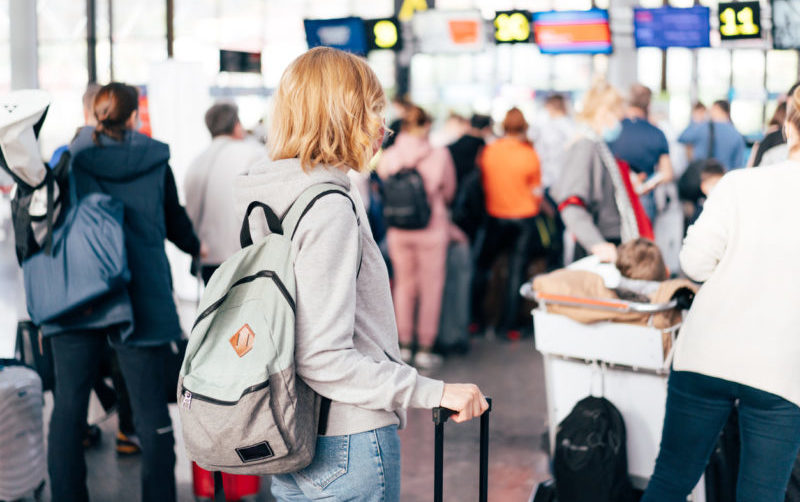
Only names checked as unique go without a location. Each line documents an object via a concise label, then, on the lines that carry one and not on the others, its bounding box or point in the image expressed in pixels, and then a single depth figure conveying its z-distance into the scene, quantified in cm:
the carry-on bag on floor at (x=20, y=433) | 366
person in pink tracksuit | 629
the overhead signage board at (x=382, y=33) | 1055
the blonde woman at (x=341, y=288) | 167
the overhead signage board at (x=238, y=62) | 820
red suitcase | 395
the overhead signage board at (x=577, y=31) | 1124
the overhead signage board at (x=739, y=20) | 1094
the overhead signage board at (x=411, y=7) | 1213
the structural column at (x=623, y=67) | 2083
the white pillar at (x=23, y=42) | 880
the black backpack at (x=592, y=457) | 342
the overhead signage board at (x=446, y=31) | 1087
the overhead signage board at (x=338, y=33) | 977
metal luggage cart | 345
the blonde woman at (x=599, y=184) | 419
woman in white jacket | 246
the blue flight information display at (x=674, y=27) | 1113
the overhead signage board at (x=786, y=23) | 951
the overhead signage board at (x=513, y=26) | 1143
